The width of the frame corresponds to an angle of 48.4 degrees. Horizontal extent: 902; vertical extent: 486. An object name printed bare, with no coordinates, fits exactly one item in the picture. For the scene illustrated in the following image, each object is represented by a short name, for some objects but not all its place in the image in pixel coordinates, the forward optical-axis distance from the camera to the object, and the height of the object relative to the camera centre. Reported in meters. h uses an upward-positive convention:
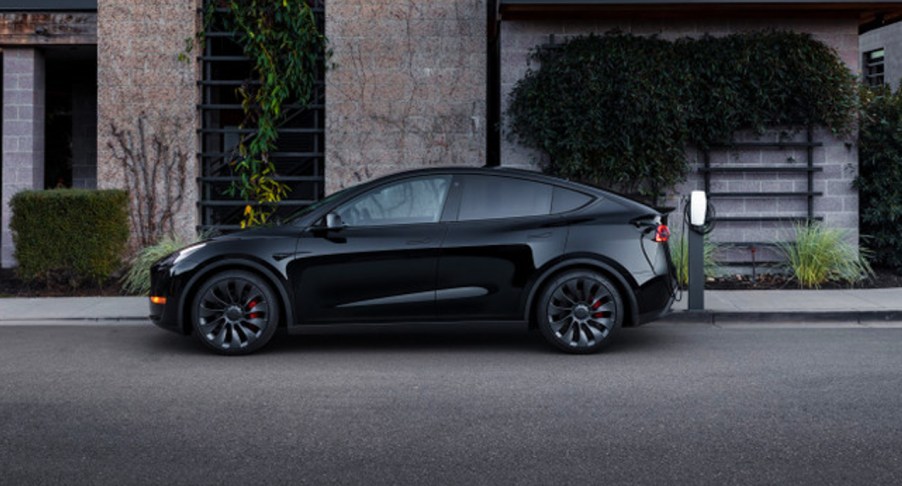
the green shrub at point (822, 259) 13.08 -0.20
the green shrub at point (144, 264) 13.05 -0.30
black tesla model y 8.41 -0.30
